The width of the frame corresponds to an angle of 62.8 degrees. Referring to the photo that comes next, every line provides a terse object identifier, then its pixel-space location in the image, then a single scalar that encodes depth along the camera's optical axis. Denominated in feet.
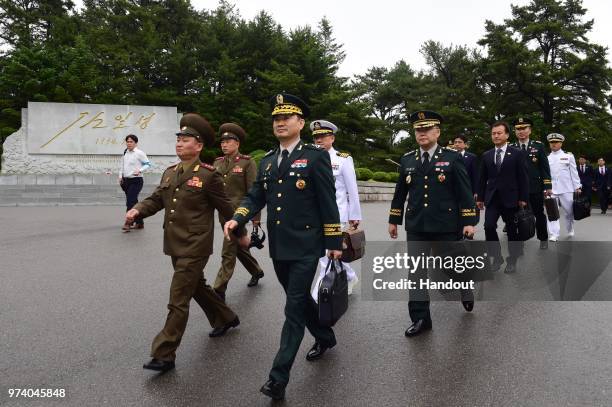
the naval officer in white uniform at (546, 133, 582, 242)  32.42
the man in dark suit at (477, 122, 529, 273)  21.25
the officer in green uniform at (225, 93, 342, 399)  10.84
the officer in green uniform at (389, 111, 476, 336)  14.38
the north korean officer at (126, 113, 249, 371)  11.71
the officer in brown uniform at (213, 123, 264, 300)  18.16
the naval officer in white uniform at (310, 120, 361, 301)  17.70
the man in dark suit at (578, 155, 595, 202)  48.83
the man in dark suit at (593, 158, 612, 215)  59.16
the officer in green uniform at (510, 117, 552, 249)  25.70
